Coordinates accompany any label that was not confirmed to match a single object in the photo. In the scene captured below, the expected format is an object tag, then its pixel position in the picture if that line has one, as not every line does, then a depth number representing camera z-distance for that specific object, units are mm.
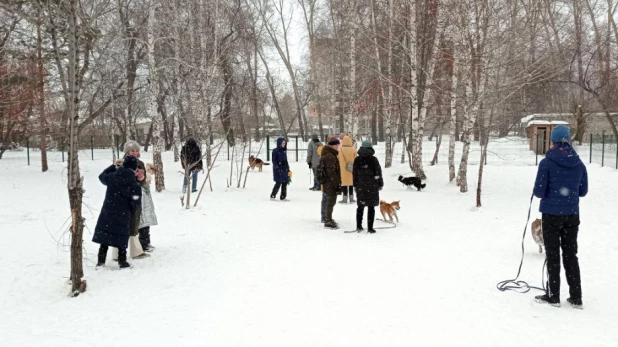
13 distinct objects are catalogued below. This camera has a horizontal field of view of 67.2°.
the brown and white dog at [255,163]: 18125
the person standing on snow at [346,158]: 10172
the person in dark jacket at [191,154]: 11988
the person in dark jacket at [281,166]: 11336
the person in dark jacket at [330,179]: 8172
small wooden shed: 21547
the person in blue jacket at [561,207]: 4406
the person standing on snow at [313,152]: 12812
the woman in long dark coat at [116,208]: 5441
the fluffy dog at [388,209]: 8570
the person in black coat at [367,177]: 7520
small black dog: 13391
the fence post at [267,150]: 21797
